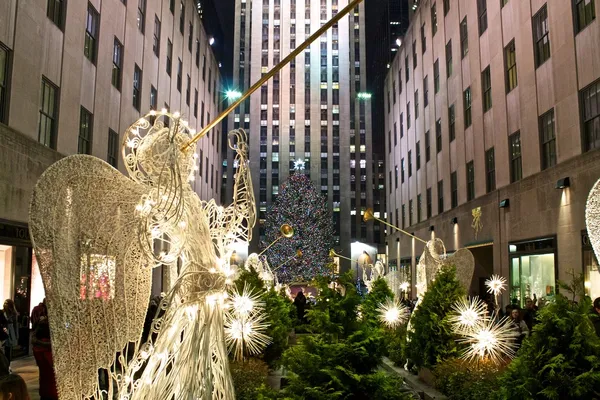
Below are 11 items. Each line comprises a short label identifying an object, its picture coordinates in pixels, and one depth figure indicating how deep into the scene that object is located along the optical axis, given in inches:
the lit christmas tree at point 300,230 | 2070.0
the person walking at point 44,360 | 350.9
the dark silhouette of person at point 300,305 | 988.1
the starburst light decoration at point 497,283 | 809.4
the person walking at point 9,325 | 473.1
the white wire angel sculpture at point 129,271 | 203.6
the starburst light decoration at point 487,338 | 386.0
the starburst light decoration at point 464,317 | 419.2
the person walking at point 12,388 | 126.4
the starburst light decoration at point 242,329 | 446.9
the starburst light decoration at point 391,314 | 634.2
